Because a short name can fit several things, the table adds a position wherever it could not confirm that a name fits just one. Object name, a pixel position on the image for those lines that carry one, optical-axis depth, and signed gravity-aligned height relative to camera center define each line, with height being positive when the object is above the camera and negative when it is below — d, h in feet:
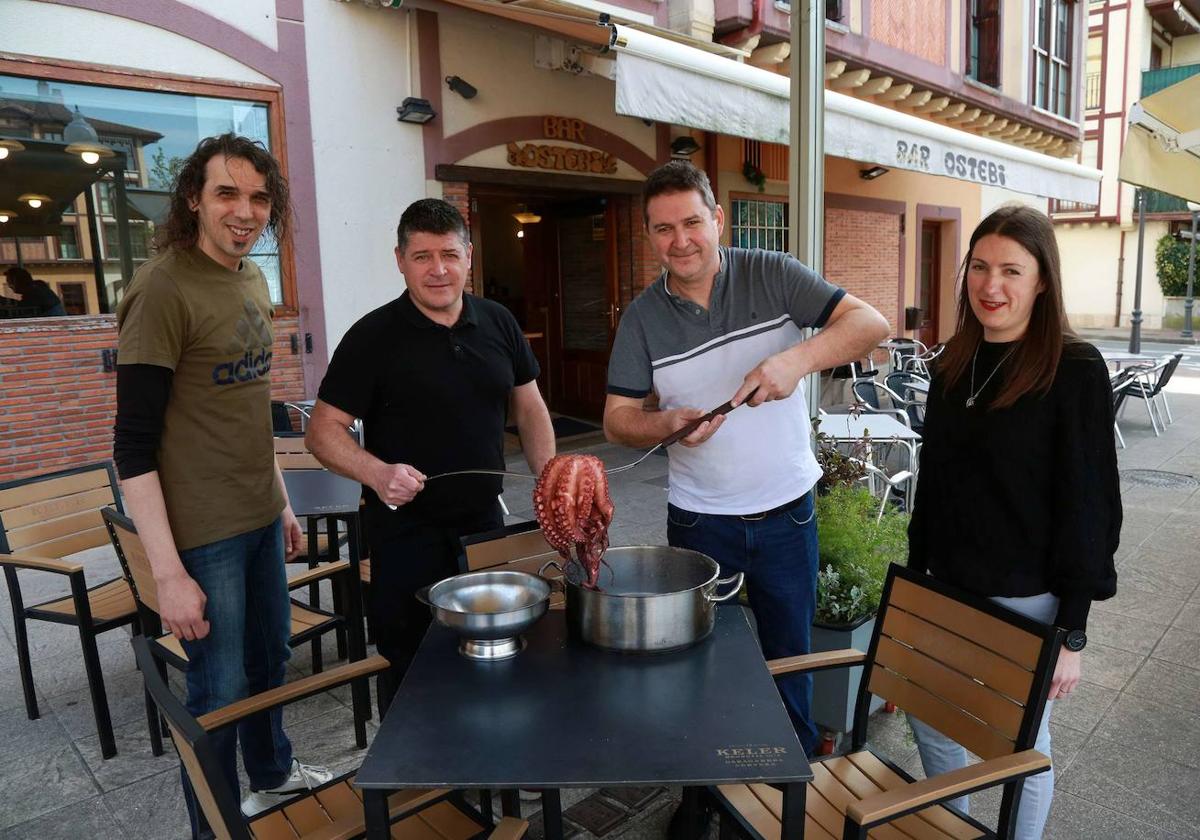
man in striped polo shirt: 8.21 -0.88
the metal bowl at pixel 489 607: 6.18 -2.40
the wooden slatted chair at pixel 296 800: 5.10 -3.43
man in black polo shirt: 8.50 -1.05
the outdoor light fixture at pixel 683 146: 33.14 +6.49
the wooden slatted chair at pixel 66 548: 10.90 -3.33
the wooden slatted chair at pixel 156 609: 9.05 -3.70
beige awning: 15.24 +2.85
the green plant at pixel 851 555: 10.94 -3.61
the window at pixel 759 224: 37.09 +3.72
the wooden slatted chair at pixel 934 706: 6.03 -3.49
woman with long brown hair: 6.75 -1.39
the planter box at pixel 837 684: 10.27 -4.86
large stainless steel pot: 6.13 -2.38
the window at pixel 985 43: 49.65 +15.59
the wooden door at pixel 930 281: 54.39 +1.15
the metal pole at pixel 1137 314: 63.41 -1.69
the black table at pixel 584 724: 4.94 -2.78
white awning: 19.03 +5.14
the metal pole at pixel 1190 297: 85.05 -0.64
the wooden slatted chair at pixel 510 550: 8.60 -2.61
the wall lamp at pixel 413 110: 24.91 +6.19
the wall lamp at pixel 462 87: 25.94 +7.16
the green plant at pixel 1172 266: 94.84 +3.01
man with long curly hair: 7.39 -0.90
